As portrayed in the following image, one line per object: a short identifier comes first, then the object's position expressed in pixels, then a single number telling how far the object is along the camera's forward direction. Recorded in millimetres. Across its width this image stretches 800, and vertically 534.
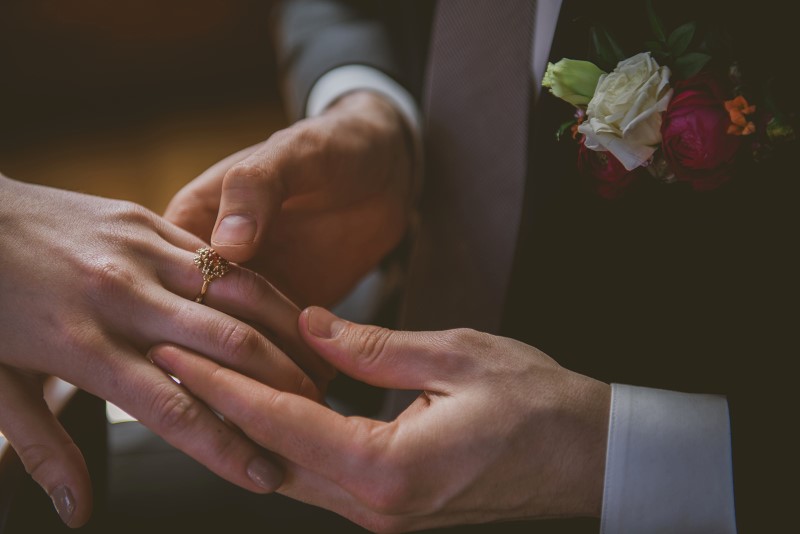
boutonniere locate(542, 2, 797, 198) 399
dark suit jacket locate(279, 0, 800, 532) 415
